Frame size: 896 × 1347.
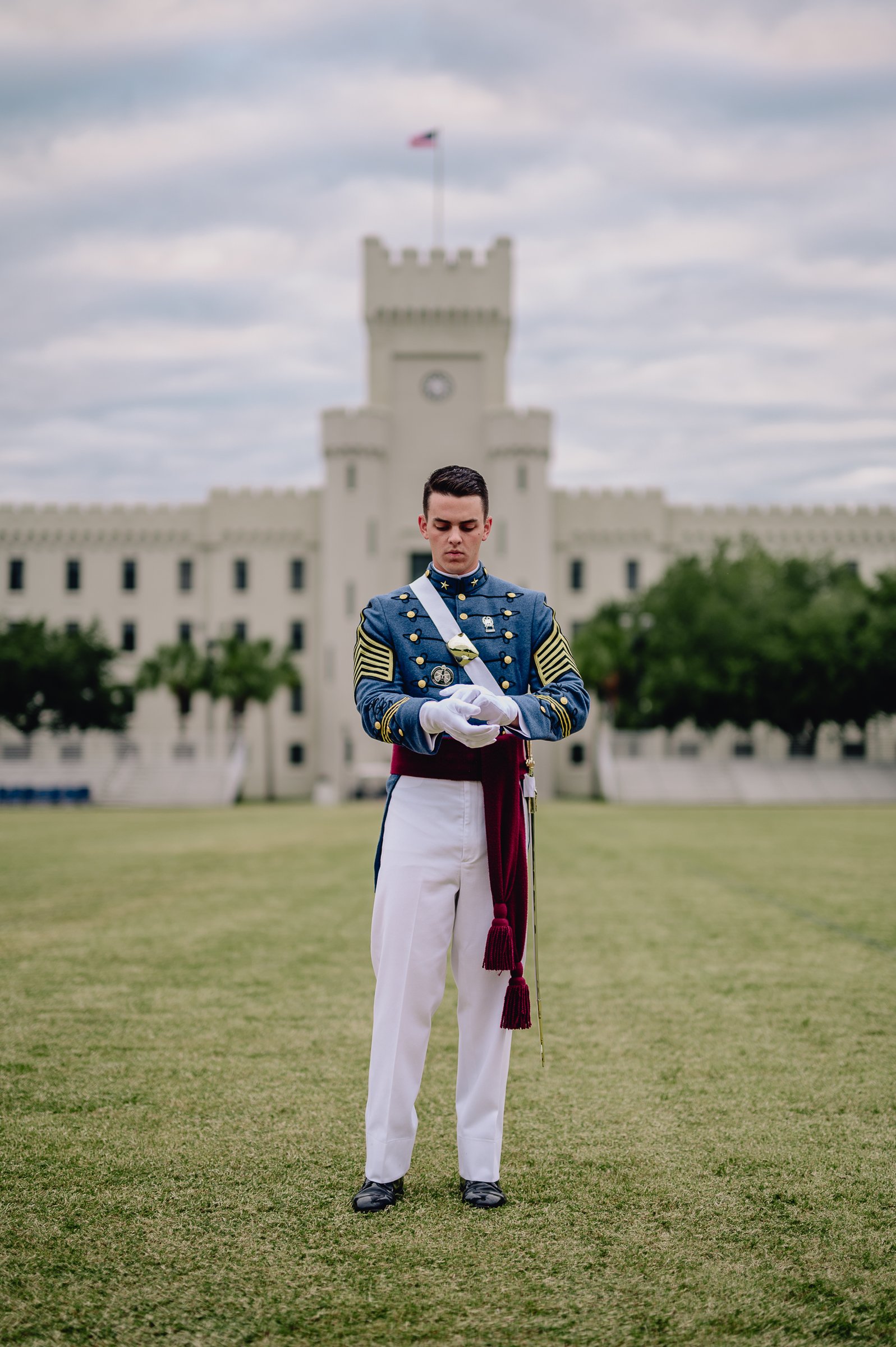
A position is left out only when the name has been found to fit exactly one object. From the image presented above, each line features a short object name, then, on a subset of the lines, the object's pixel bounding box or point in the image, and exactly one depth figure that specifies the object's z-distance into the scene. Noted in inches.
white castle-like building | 2071.9
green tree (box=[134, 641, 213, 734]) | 1835.6
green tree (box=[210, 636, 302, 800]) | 1857.8
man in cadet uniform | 156.8
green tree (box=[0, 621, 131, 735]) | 1910.7
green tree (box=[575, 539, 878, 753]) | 1662.2
